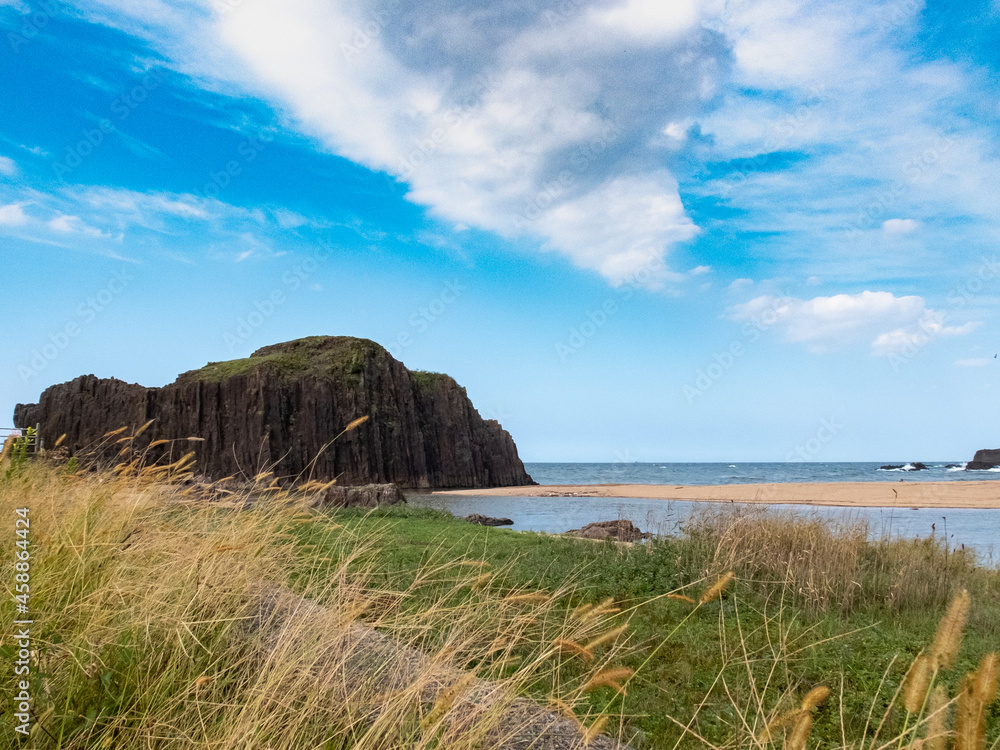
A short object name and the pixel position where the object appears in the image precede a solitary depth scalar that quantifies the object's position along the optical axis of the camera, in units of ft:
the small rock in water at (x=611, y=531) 49.50
